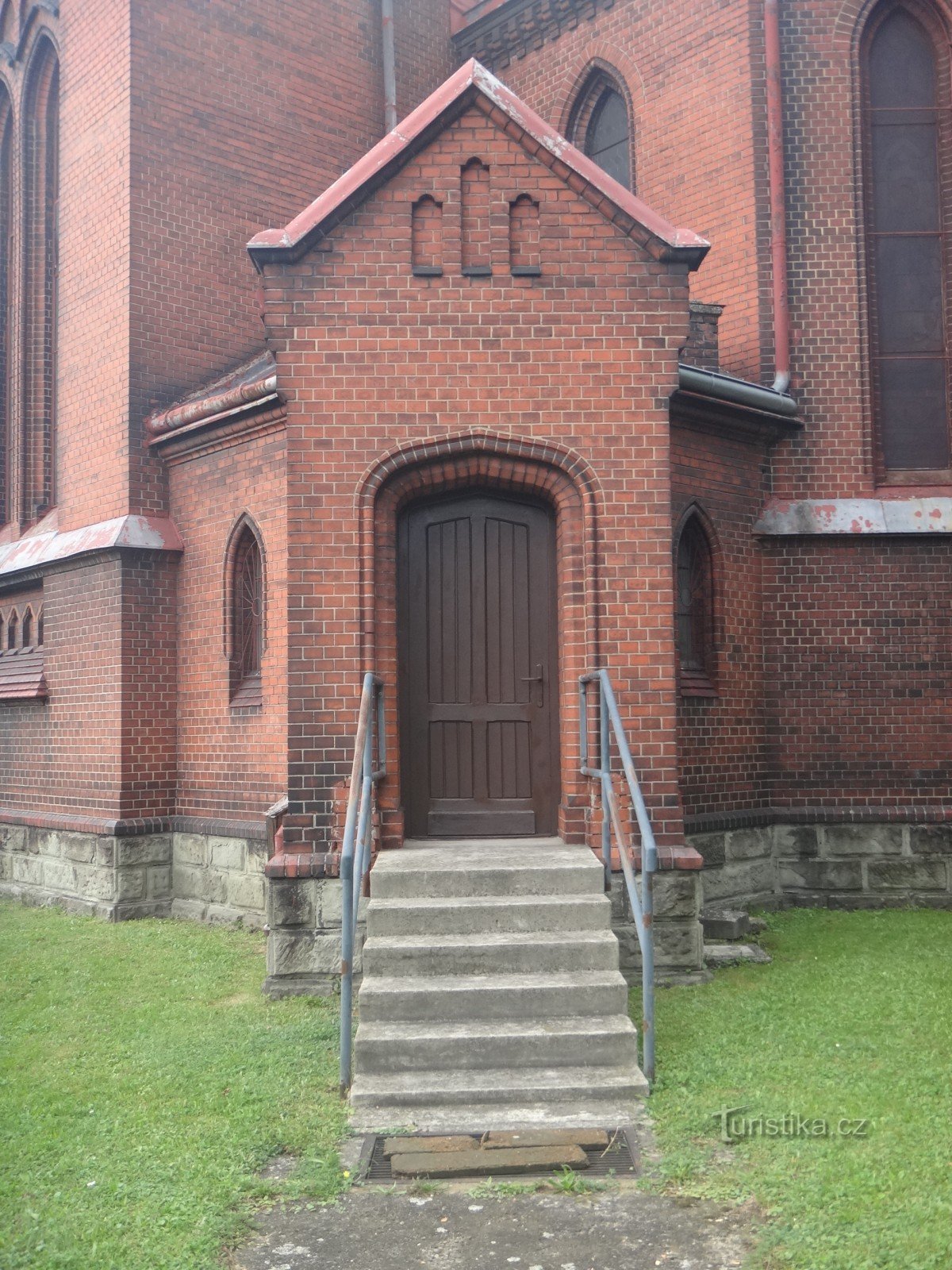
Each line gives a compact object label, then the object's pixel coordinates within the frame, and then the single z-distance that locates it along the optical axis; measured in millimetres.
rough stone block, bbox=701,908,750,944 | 8492
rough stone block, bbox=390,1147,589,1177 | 4758
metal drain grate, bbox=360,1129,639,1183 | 4754
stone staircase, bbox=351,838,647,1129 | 5422
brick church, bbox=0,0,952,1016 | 7773
